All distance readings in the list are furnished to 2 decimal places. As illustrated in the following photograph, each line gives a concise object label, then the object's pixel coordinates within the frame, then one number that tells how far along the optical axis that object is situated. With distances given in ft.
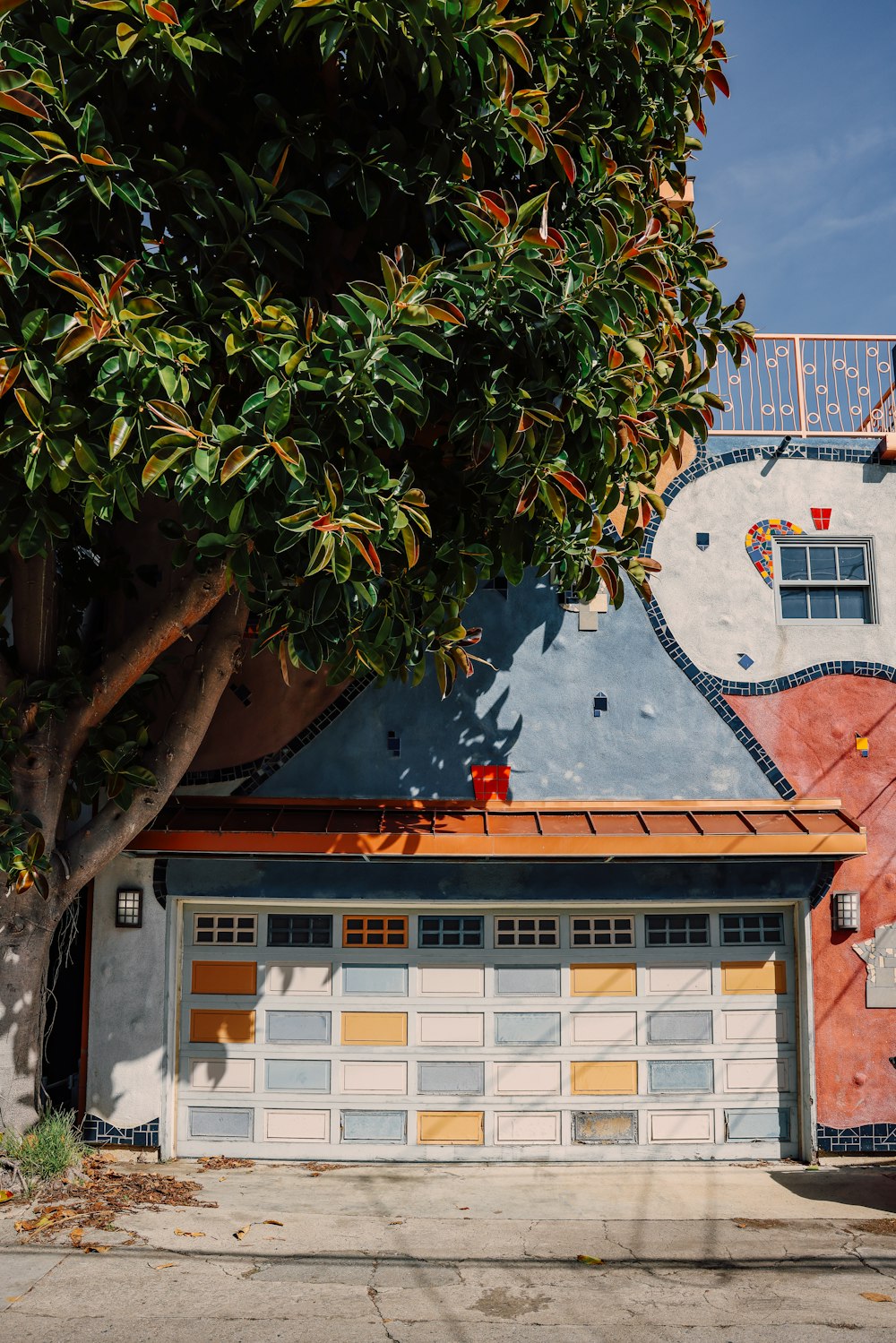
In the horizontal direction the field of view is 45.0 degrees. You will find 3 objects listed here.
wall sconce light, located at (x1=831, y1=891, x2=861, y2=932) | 31.96
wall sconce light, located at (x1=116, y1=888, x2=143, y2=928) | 31.32
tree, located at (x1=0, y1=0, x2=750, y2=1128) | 17.69
